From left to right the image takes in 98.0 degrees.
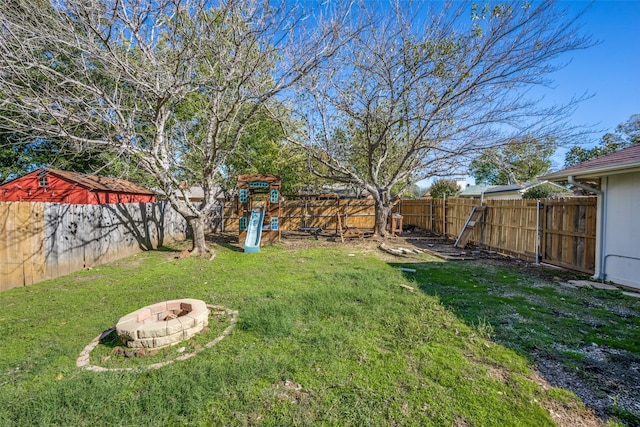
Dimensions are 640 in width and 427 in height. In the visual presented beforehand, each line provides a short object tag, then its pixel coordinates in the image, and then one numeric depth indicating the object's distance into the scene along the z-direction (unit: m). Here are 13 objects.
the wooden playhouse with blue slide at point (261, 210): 9.92
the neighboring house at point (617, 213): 4.85
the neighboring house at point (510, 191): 17.66
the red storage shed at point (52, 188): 10.78
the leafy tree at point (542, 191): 16.03
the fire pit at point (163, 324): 2.87
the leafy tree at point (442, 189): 21.88
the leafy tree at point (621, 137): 17.67
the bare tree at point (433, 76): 6.99
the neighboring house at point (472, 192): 26.13
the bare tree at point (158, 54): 4.89
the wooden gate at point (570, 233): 5.78
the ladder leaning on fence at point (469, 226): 9.27
